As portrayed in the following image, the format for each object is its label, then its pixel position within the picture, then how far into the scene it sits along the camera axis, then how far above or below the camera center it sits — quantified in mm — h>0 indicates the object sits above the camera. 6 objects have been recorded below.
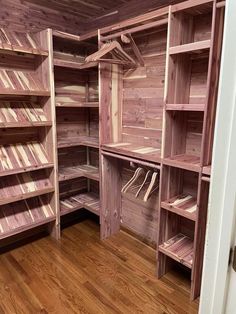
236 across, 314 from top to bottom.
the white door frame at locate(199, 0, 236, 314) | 544 -199
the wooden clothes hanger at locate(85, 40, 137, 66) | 2016 +477
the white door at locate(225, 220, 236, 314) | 621 -490
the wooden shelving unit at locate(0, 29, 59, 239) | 2184 -289
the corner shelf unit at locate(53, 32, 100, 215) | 2668 -229
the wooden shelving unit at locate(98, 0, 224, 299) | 1624 -146
